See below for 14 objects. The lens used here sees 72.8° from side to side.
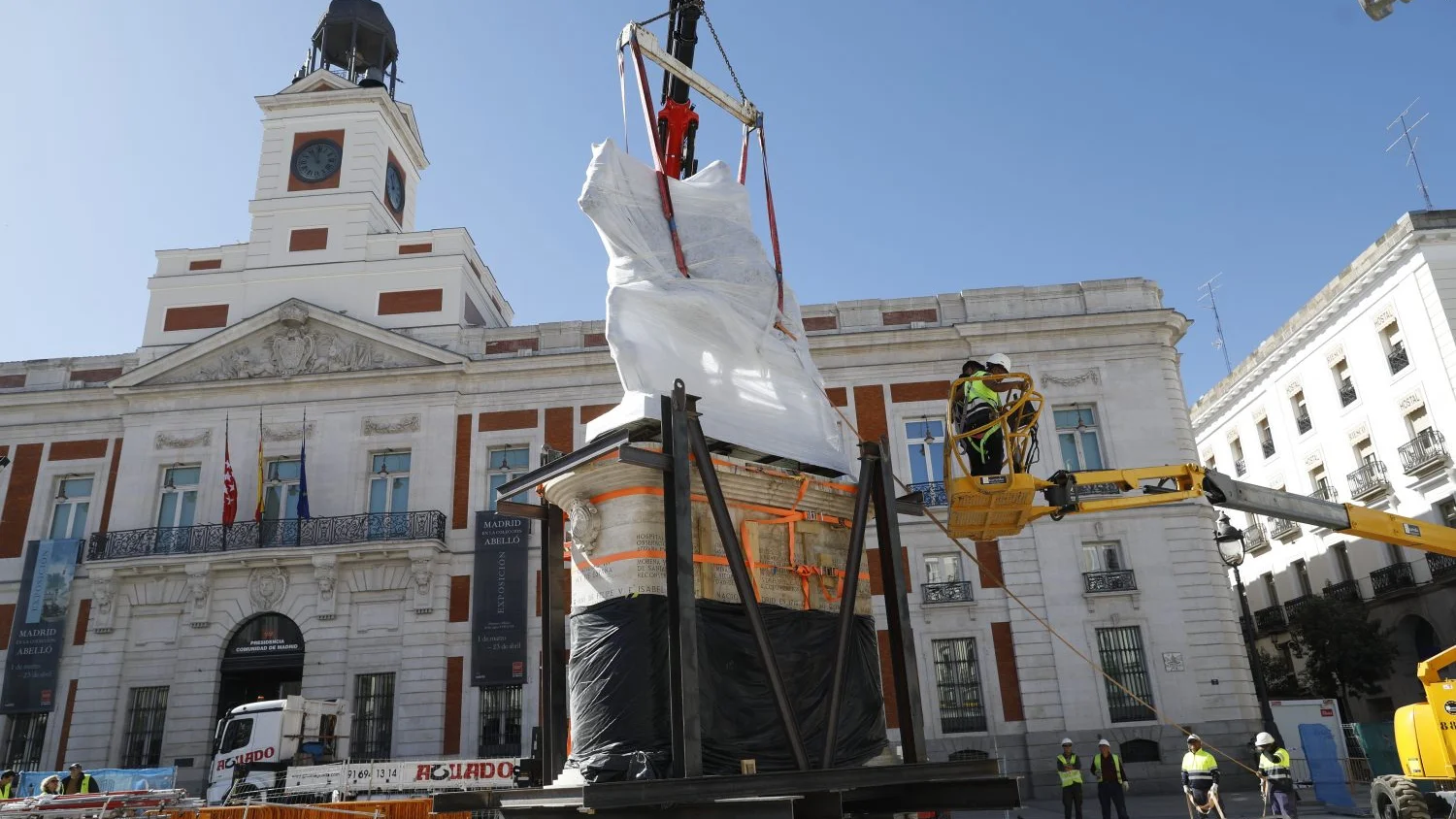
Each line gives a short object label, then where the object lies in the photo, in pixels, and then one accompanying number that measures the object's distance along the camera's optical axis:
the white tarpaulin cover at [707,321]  9.32
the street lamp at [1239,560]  18.78
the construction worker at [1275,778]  14.08
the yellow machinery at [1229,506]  12.91
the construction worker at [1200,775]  14.60
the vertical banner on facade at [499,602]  28.06
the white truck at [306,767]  19.97
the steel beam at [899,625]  8.44
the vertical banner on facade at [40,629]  28.95
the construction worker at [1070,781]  17.94
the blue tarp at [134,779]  22.19
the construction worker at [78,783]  18.69
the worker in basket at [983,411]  12.74
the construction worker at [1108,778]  17.39
